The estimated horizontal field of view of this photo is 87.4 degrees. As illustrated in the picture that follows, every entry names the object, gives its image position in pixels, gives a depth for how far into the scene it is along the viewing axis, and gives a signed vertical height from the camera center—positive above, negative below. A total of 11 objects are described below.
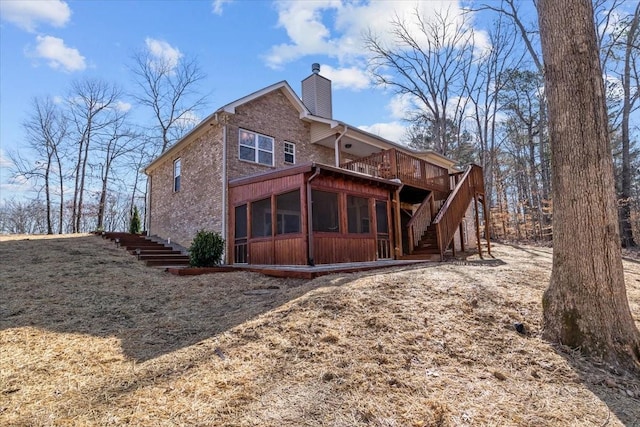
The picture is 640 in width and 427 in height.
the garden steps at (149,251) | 10.34 -0.28
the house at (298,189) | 8.77 +1.53
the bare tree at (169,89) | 24.27 +11.19
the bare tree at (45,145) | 22.02 +6.69
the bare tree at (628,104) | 15.30 +6.18
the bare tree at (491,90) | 21.36 +9.42
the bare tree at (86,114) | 22.81 +9.10
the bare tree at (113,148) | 24.11 +6.98
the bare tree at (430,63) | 22.66 +11.73
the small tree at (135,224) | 17.09 +0.97
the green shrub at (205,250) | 8.98 -0.26
